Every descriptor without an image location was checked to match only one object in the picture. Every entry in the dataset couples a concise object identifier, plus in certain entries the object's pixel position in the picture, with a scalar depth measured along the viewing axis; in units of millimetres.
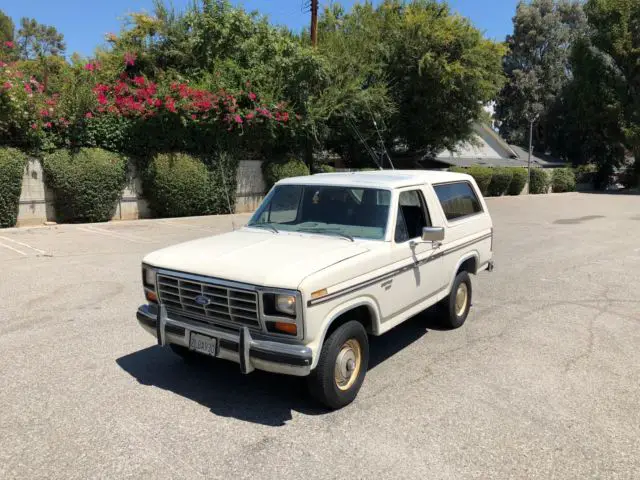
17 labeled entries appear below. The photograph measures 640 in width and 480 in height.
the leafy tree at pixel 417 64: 23062
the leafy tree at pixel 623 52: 37844
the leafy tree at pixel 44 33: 62744
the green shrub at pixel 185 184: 16047
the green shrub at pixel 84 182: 14141
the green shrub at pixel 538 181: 35750
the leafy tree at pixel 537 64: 50656
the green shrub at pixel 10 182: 13023
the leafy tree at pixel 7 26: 47612
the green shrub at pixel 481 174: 29239
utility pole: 20702
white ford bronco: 3645
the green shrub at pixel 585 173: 43188
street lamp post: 34494
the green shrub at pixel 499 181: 31156
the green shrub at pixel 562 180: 38000
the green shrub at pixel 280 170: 18891
